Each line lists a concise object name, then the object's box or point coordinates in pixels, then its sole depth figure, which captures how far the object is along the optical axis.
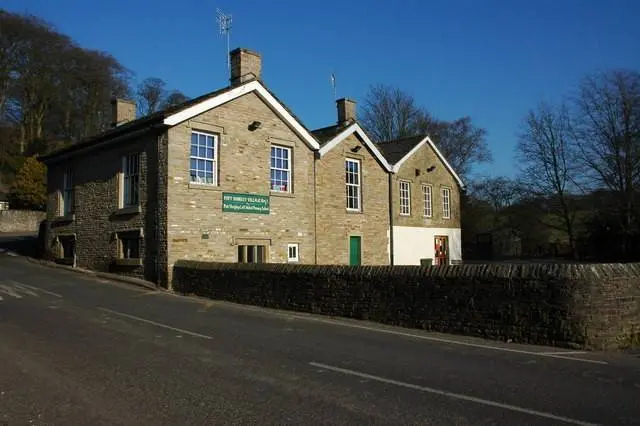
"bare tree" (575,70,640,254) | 35.25
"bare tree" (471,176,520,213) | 54.91
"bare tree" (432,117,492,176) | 52.19
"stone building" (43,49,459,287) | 19.06
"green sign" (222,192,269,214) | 20.14
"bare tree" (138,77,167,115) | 63.28
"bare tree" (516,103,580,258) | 42.97
